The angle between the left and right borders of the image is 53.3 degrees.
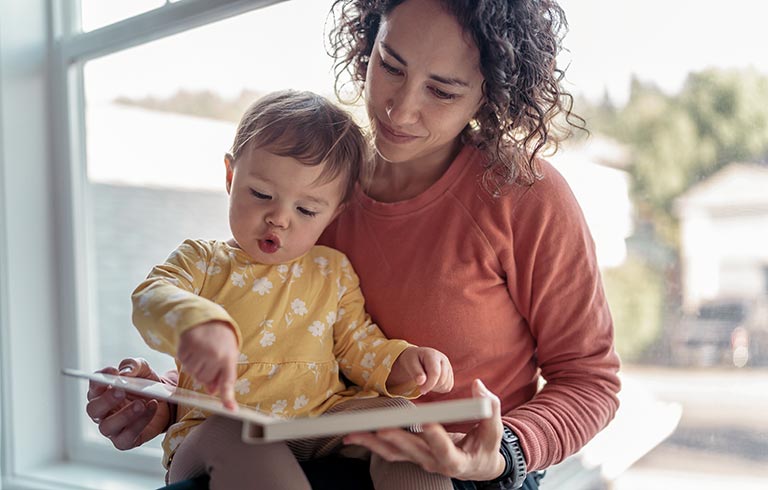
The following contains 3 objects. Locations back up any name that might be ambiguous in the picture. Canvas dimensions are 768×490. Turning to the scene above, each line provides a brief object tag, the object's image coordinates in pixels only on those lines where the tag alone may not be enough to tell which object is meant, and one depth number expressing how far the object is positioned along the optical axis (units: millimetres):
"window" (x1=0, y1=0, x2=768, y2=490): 1404
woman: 1186
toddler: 1143
